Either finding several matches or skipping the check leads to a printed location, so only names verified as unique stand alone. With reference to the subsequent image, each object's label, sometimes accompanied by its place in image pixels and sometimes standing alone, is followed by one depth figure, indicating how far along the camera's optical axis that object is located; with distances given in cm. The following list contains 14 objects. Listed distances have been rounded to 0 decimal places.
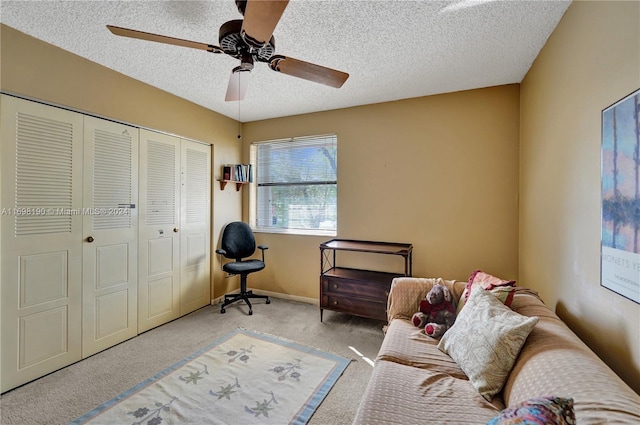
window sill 354
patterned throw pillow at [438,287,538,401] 128
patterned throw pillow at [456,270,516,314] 165
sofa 86
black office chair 331
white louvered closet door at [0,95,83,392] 189
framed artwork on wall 104
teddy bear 192
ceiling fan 116
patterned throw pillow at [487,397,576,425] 67
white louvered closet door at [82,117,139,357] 234
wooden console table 277
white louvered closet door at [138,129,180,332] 278
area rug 167
